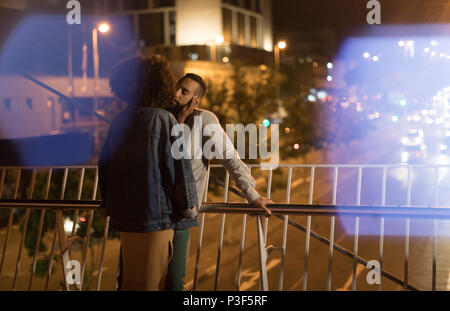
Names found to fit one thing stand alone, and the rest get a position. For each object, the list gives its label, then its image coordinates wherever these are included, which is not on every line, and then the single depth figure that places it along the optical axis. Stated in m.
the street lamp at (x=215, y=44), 21.79
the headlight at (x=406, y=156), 14.18
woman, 2.57
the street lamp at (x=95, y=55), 16.18
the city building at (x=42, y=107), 9.61
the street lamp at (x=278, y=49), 18.62
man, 2.85
